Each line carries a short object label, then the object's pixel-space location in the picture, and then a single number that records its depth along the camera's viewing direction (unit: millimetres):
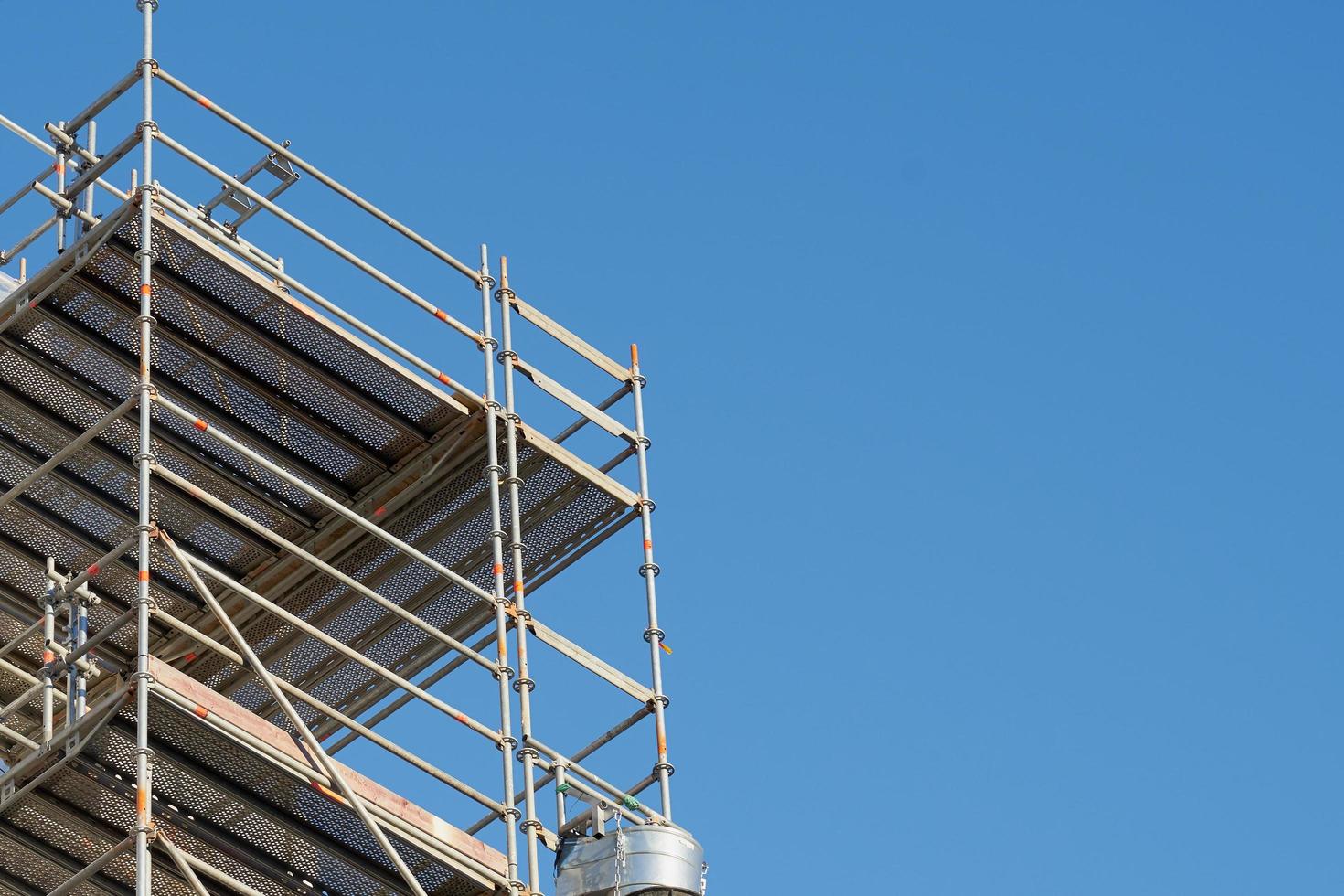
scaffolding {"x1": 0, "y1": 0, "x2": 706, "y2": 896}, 18594
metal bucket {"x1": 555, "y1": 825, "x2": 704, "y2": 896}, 19078
